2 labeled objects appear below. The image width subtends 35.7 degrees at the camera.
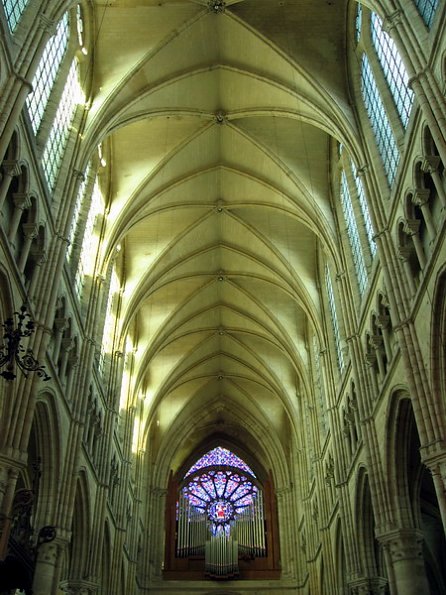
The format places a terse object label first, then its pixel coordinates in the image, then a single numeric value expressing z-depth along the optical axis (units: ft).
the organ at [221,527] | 114.52
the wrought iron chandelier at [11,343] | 31.01
